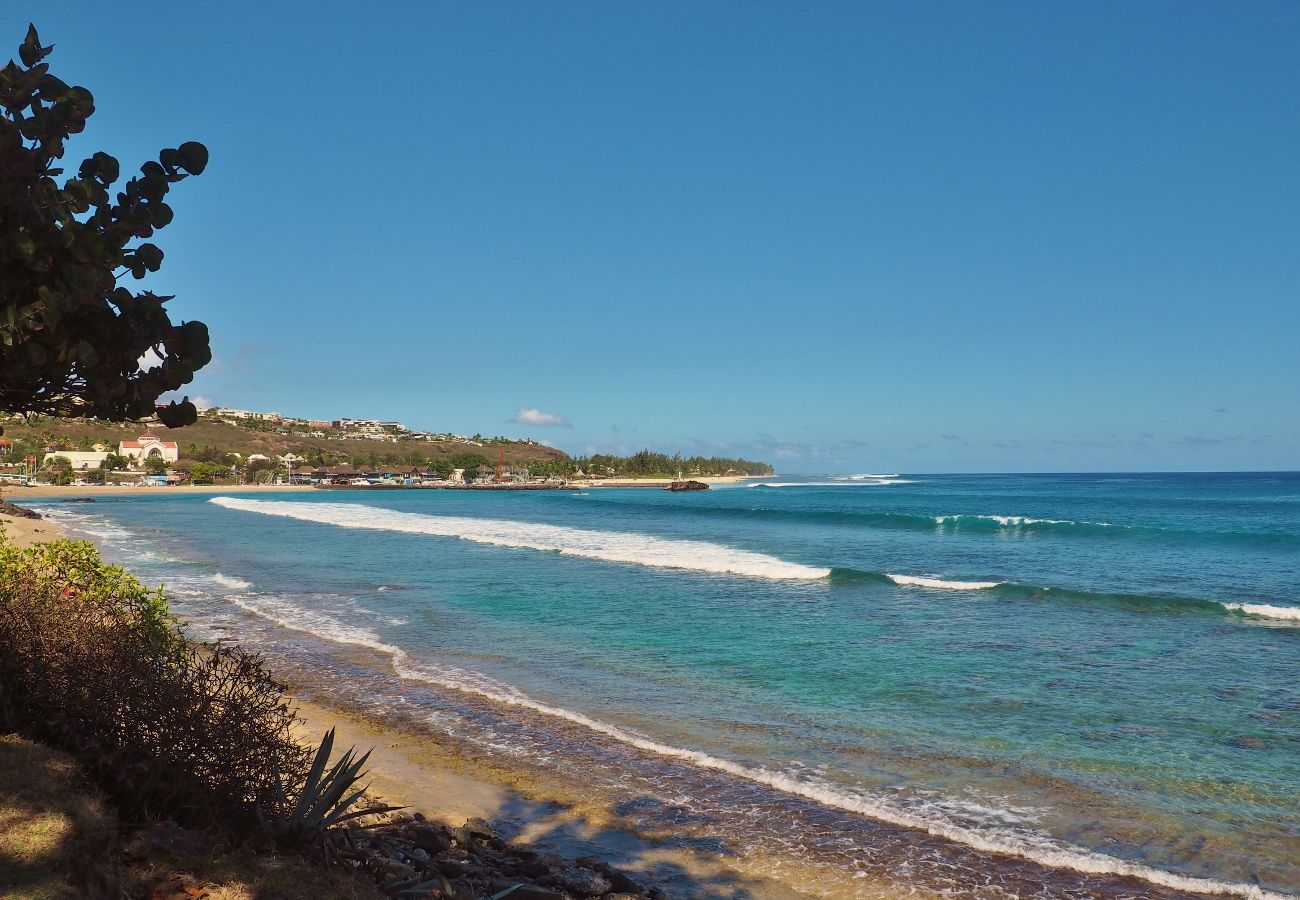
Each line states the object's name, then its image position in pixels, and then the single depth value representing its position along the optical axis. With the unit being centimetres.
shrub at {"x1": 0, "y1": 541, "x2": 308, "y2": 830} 501
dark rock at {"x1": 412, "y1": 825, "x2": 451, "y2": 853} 654
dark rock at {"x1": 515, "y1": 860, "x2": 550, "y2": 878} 646
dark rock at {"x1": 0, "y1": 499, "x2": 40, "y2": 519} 4500
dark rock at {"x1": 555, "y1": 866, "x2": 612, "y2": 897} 623
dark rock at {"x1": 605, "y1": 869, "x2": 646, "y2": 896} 640
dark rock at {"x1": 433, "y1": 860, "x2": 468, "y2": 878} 602
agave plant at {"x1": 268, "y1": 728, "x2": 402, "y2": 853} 487
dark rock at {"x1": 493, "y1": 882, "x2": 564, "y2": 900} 560
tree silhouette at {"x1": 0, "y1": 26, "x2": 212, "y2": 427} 402
